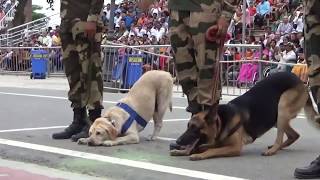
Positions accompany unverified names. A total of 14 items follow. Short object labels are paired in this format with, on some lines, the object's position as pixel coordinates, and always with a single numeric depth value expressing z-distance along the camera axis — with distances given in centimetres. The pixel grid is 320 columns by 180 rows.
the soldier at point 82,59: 629
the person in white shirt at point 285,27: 1922
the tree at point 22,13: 3356
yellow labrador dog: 587
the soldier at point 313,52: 438
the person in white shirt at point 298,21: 1859
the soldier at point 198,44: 521
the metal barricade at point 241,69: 1390
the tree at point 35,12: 6191
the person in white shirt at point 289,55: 1524
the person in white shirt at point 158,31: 2281
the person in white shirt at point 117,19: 2762
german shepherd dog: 513
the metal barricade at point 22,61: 2103
